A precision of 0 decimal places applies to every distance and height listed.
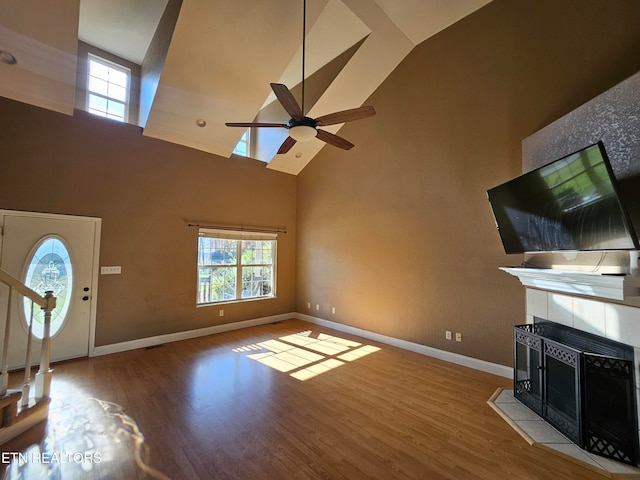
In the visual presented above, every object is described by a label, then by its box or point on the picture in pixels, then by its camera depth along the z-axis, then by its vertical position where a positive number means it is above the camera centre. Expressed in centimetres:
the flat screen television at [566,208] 201 +41
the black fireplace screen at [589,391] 210 -111
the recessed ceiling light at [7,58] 318 +217
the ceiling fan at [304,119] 247 +129
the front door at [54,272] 355 -35
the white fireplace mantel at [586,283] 199 -22
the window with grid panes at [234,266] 527 -32
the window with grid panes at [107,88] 455 +267
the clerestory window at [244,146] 608 +228
